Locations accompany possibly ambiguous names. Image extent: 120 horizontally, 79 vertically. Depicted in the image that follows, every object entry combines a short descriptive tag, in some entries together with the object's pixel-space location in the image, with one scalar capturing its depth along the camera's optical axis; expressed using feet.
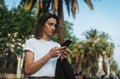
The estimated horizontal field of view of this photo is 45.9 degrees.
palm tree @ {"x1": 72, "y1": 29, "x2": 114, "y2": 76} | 89.97
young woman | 4.15
